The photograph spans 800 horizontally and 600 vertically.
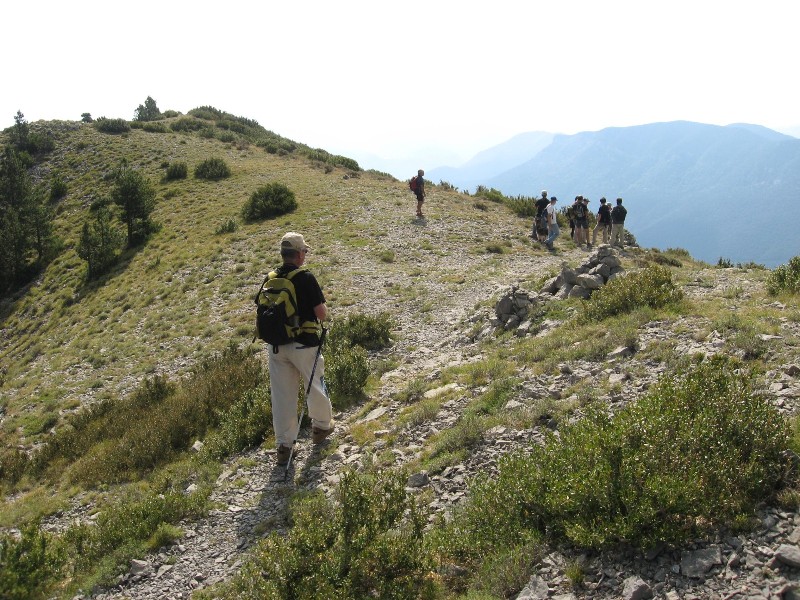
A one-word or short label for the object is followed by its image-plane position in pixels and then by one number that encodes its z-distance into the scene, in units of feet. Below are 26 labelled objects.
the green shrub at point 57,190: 129.49
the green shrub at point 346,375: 29.58
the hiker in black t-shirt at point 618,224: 67.41
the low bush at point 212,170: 125.08
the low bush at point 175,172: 127.03
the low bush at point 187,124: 180.04
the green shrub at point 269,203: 93.61
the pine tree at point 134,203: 95.20
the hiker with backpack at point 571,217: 74.06
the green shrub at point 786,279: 29.10
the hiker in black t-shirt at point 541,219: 73.46
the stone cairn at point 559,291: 36.29
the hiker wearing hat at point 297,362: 21.13
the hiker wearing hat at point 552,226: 71.97
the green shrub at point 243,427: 25.80
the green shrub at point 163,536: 18.26
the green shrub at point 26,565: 15.70
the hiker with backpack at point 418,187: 87.45
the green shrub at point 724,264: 52.58
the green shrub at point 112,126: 167.12
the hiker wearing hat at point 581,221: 71.36
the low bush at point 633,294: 30.07
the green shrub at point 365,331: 39.68
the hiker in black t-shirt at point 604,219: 70.64
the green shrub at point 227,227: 88.33
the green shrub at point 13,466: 33.14
